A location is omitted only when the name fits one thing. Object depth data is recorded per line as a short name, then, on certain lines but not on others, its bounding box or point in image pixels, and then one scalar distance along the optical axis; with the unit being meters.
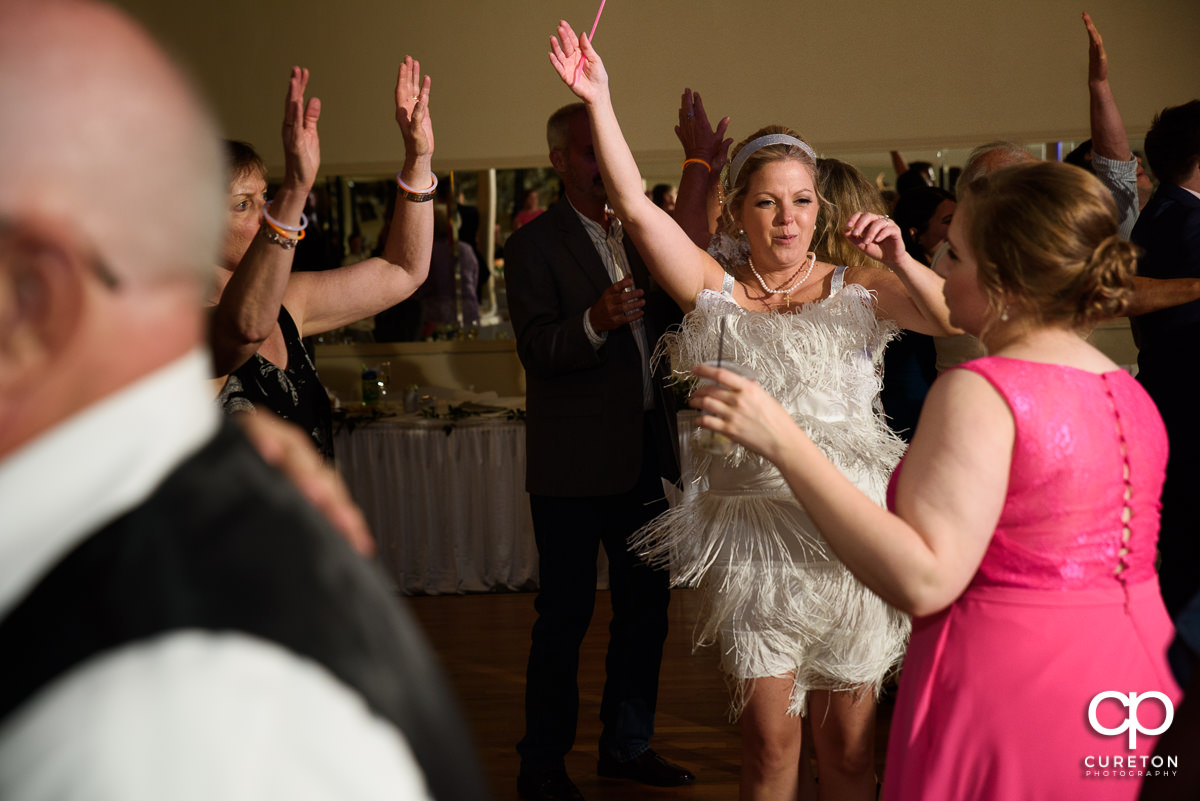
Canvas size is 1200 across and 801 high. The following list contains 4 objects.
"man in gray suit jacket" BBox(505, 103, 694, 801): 3.00
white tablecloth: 5.23
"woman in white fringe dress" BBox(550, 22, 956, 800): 2.22
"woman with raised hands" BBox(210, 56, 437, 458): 1.85
